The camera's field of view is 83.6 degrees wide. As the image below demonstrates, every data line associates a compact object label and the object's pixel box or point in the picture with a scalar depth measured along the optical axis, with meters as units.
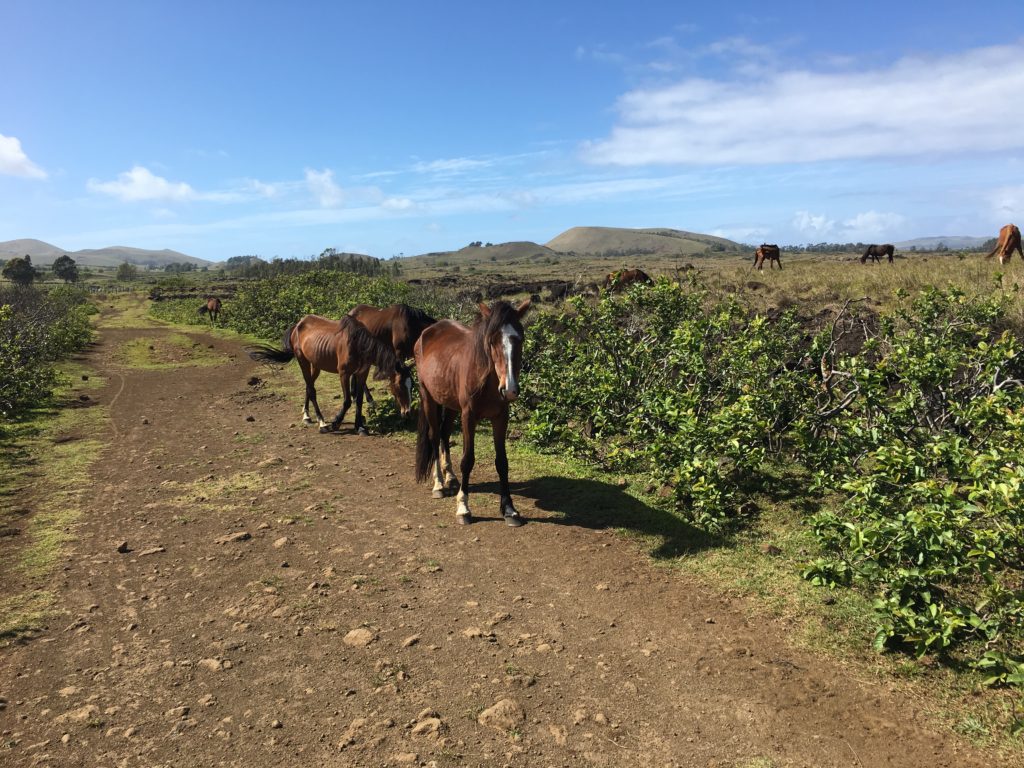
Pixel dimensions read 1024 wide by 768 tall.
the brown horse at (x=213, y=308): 30.12
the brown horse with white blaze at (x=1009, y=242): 16.44
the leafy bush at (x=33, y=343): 11.09
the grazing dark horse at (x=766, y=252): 27.10
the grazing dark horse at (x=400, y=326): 8.68
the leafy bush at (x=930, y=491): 3.18
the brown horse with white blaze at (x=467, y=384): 5.35
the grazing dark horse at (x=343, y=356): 8.76
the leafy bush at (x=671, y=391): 5.55
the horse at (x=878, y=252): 31.46
